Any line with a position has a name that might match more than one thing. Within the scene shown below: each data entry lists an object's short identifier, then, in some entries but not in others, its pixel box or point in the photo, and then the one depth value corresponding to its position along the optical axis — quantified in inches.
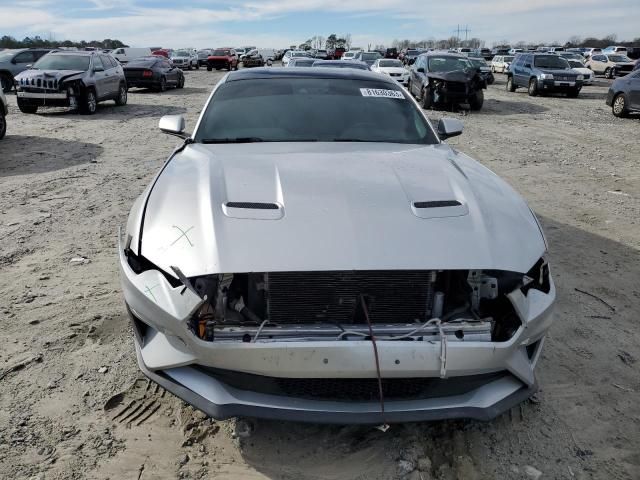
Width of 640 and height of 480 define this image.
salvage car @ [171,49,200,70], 1653.5
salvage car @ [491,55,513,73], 1476.4
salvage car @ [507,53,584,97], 789.2
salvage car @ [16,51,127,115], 545.0
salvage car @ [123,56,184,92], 828.6
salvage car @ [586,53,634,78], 1312.7
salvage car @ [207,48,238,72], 1562.5
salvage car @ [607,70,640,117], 559.8
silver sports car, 85.4
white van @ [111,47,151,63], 1386.7
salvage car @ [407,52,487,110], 617.3
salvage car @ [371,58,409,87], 800.9
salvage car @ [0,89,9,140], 409.4
